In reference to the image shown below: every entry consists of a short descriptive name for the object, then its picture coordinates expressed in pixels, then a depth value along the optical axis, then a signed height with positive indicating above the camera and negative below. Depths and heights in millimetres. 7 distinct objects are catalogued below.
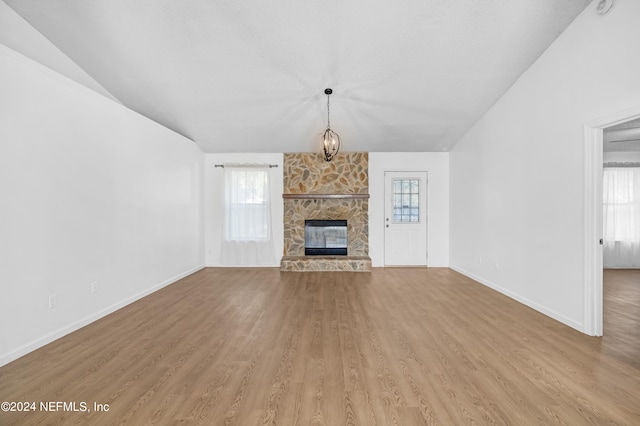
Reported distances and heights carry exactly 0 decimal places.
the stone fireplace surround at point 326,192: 6633 +414
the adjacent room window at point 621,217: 5941 -133
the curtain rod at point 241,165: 6484 +997
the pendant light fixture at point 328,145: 4305 +978
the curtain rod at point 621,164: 5969 +940
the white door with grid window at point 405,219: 6617 -193
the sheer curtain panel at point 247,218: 6555 -169
